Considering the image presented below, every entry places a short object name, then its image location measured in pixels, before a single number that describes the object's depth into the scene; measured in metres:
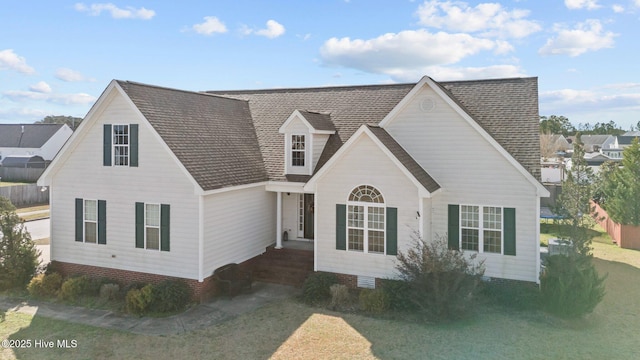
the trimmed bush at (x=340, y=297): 14.68
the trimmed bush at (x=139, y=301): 14.16
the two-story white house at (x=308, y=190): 15.27
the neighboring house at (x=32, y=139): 63.69
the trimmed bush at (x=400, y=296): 14.10
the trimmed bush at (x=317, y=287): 15.16
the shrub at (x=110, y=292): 15.48
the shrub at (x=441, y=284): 13.09
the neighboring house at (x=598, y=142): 110.38
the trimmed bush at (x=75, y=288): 15.48
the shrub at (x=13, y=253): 16.52
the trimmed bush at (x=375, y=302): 14.07
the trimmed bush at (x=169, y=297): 14.34
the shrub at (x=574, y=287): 13.06
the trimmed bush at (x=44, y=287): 16.00
